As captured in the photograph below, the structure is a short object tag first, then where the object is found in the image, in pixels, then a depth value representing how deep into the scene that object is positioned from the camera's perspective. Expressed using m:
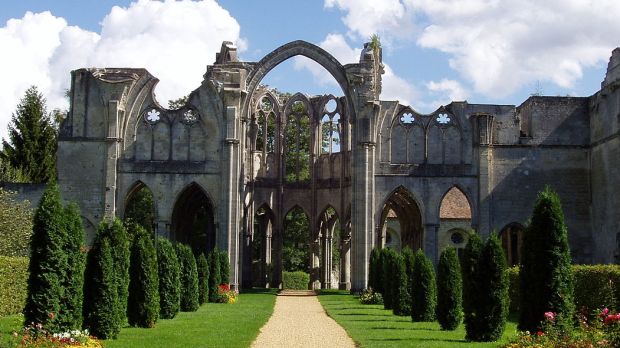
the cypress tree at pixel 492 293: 22.36
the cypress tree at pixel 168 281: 29.14
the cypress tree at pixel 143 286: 25.23
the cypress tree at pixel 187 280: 33.19
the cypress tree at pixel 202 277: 36.91
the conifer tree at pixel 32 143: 56.94
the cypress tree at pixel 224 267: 42.88
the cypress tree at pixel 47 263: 19.42
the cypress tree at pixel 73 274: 19.86
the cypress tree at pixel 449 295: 25.73
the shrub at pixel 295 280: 57.16
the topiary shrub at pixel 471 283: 22.58
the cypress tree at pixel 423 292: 28.94
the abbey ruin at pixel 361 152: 46.50
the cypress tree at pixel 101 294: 21.64
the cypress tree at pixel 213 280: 39.78
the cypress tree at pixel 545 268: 20.23
